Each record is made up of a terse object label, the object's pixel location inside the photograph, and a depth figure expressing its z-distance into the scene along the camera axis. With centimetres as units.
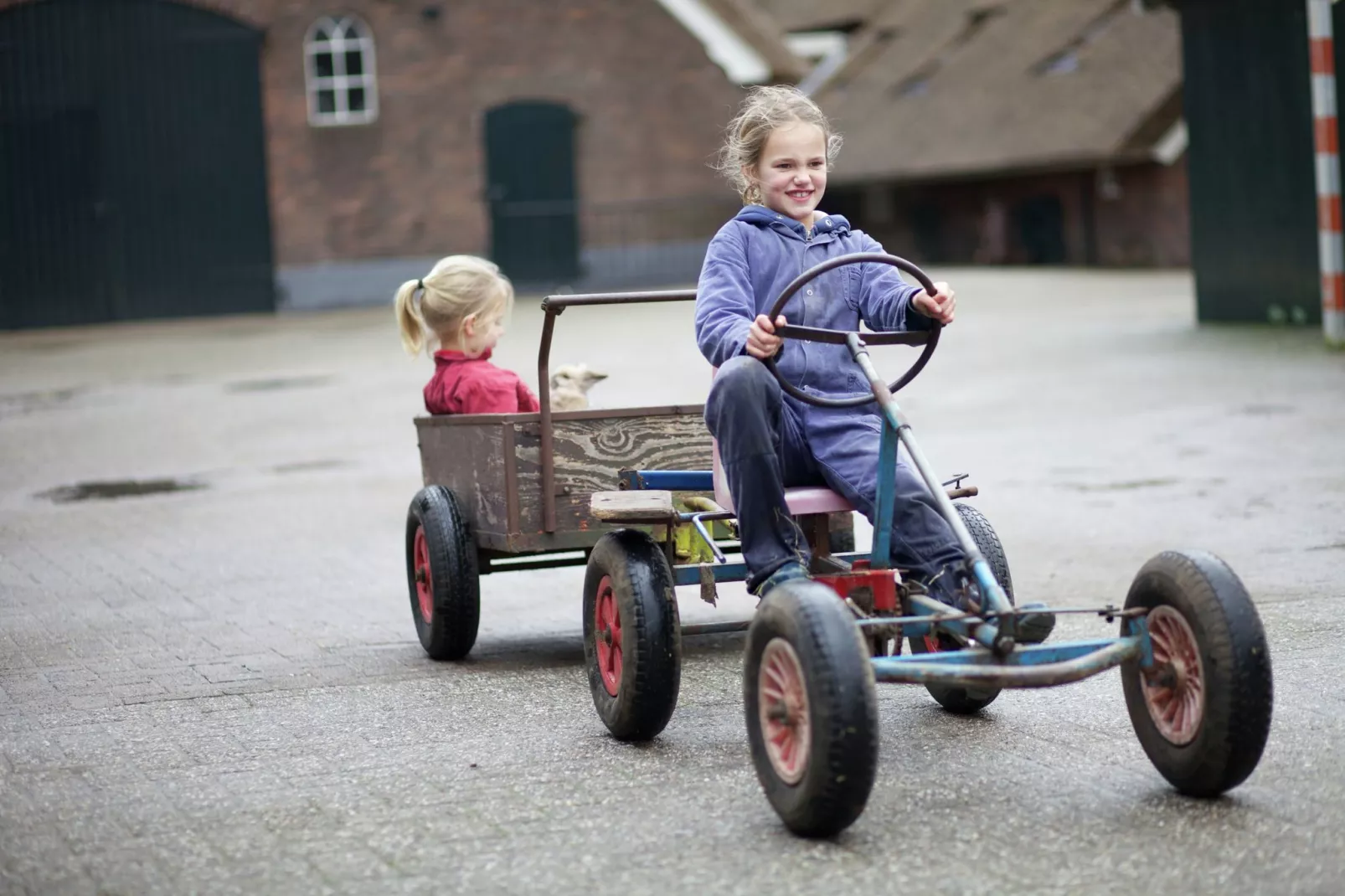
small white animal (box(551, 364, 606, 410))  676
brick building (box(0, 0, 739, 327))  2880
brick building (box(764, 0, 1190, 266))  2998
